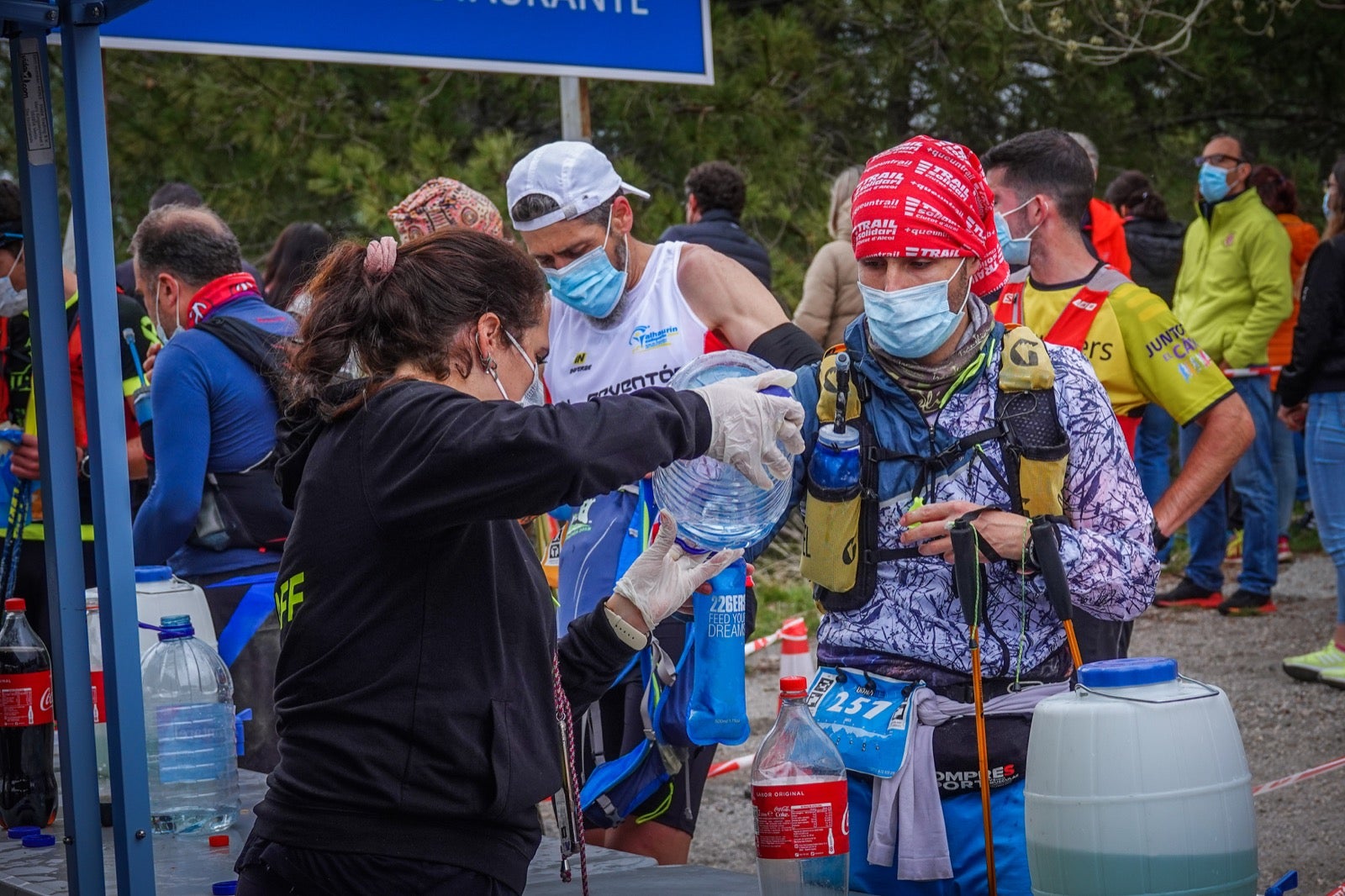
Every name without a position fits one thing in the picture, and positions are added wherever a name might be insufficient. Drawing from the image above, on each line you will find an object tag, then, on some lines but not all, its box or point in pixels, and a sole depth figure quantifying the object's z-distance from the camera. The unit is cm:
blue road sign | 452
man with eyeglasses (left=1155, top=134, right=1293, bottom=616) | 843
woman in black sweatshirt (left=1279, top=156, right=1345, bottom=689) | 694
